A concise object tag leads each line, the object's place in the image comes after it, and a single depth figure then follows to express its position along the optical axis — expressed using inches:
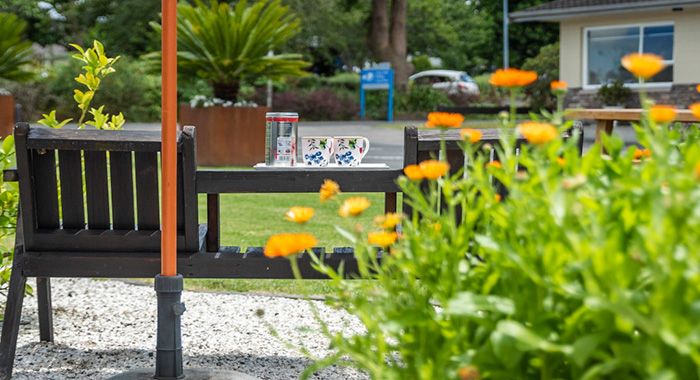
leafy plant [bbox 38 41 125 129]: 158.2
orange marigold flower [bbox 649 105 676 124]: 67.4
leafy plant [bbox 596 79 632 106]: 834.2
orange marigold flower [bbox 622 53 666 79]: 62.9
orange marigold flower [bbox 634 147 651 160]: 91.5
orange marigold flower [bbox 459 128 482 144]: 81.4
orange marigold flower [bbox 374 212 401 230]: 77.6
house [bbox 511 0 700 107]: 806.5
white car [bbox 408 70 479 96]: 1272.1
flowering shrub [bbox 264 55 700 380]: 58.5
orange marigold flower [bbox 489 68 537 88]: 75.5
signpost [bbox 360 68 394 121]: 1091.9
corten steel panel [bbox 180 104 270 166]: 503.8
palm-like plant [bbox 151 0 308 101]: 451.5
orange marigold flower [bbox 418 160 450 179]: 74.7
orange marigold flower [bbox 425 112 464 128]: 82.4
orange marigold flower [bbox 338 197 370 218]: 76.8
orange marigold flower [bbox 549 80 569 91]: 81.5
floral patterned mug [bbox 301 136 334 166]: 155.3
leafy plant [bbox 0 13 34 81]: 522.9
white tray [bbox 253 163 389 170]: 139.7
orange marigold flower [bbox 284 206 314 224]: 78.9
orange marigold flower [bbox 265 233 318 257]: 74.1
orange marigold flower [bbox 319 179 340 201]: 85.4
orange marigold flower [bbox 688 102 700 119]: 71.7
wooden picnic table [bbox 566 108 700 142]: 318.3
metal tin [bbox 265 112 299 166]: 154.6
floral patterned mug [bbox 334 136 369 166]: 156.5
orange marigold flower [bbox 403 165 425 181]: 76.9
